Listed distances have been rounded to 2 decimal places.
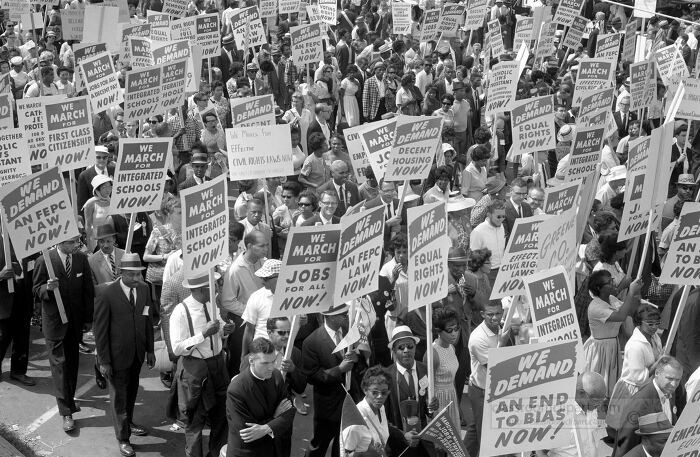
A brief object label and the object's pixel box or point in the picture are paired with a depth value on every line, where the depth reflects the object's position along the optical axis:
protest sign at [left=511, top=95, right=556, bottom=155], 15.04
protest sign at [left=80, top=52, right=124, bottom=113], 16.61
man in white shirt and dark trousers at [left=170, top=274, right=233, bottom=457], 9.88
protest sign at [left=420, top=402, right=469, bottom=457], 8.52
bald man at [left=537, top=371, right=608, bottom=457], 8.14
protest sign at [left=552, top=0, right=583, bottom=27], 24.39
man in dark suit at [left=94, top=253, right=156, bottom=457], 10.38
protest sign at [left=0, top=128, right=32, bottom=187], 12.12
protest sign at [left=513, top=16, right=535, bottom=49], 23.28
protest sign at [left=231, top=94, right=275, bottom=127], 14.60
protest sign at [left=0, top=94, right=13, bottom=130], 12.93
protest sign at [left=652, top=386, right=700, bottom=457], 7.35
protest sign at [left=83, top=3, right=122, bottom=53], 21.12
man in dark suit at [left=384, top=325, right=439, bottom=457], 9.14
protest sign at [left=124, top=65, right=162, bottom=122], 15.67
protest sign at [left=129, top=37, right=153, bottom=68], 18.45
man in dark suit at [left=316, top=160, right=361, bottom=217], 14.51
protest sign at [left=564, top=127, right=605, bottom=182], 13.97
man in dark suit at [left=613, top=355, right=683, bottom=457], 9.02
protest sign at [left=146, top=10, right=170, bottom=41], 19.73
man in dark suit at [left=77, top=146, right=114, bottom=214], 14.76
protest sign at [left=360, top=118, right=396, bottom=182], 13.77
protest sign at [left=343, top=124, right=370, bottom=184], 14.20
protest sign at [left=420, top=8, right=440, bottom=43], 23.89
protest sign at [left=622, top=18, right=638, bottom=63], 23.56
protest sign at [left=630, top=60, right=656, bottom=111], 18.03
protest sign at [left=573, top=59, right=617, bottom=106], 17.78
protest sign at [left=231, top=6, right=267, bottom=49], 21.81
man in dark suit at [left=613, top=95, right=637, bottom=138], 19.89
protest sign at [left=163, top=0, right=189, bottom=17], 23.58
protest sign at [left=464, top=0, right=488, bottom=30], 24.42
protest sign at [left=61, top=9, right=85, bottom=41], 23.19
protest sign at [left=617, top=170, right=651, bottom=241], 12.34
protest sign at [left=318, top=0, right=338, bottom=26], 23.39
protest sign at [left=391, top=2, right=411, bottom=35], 24.41
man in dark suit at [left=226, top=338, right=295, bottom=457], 8.59
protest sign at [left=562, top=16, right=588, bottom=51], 24.62
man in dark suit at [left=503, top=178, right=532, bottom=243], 13.73
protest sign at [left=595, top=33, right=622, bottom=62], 20.23
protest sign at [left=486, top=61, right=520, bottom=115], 16.95
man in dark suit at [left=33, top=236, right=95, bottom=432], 10.92
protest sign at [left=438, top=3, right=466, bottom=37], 24.03
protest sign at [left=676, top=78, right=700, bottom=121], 16.34
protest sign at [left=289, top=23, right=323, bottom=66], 20.44
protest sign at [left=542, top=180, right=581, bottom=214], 11.72
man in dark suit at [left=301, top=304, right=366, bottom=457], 9.66
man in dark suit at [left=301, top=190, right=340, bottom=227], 12.80
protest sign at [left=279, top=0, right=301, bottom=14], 24.14
